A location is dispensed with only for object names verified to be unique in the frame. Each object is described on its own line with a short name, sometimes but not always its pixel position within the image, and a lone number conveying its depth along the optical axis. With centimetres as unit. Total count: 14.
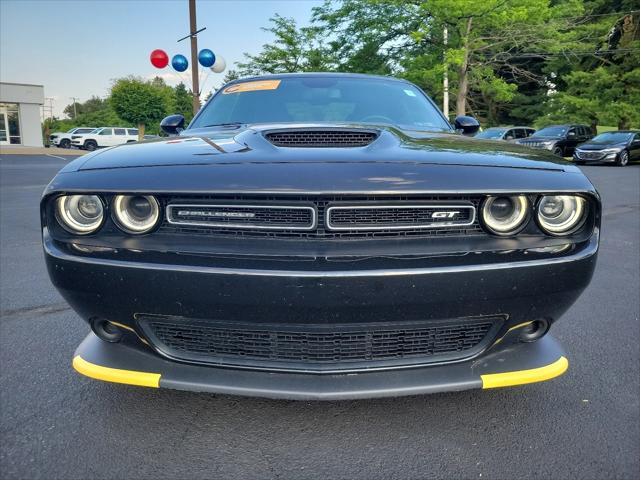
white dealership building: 3510
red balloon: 1288
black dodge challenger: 153
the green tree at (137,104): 3086
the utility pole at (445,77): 2036
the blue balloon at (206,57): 1293
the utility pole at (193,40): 1322
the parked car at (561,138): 2014
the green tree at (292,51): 2503
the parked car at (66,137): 3428
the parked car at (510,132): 1946
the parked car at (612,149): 1762
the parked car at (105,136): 3225
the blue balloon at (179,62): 1316
